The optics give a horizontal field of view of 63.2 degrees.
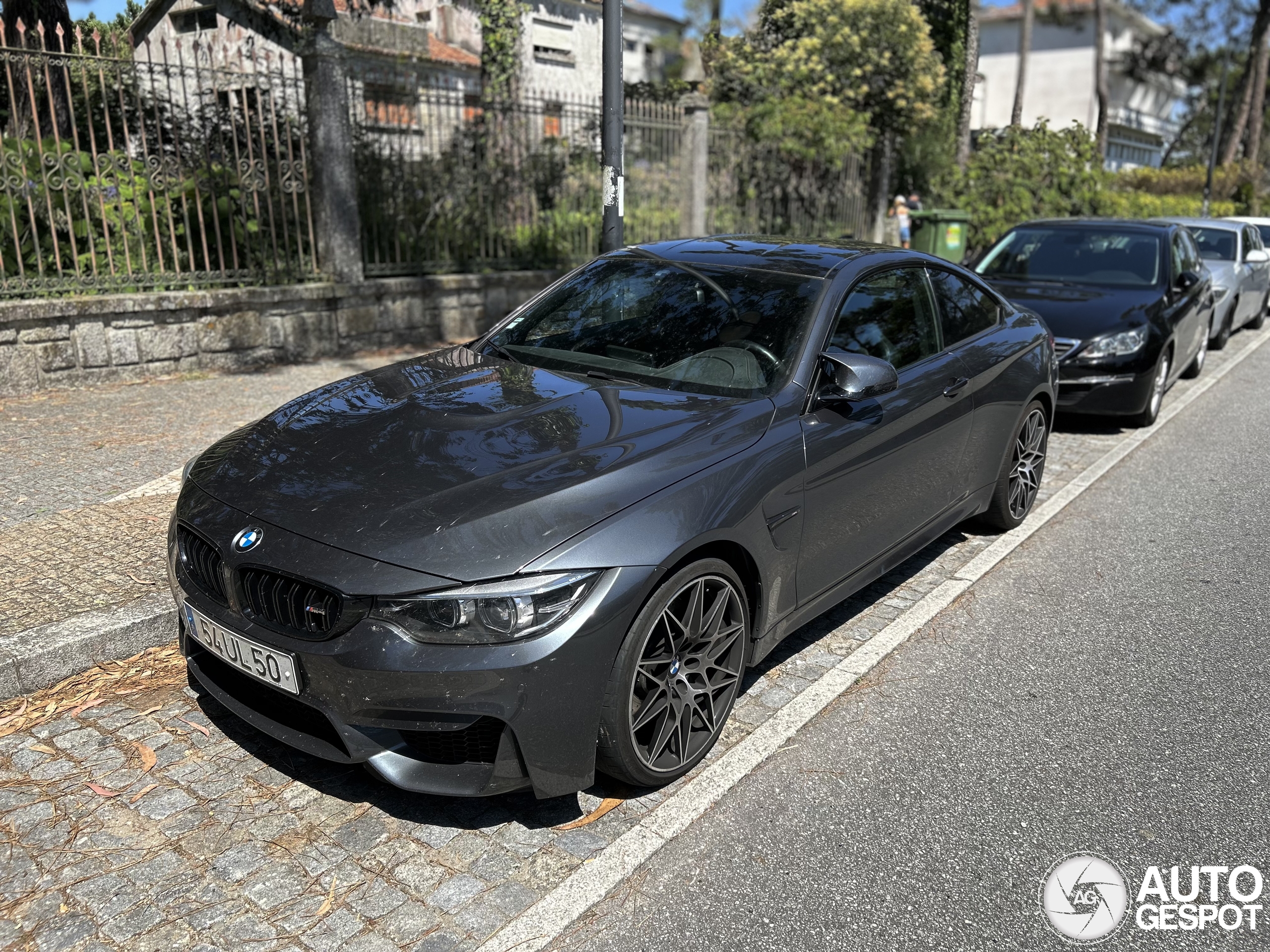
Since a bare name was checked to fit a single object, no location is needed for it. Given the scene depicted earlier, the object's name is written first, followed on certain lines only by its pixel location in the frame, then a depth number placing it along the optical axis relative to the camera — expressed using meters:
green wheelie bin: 16.23
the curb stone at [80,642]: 3.73
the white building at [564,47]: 27.91
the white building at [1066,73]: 55.72
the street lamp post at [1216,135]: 34.28
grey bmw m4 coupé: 2.80
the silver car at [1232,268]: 12.15
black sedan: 7.96
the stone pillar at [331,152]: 9.34
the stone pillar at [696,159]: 13.71
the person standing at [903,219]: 19.06
